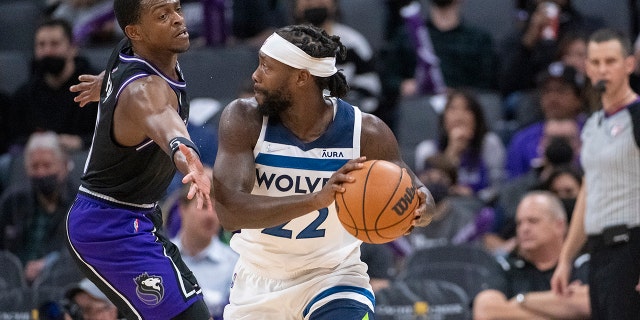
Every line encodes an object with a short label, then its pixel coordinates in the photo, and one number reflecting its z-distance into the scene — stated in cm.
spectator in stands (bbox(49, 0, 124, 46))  2553
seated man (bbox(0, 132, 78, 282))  2080
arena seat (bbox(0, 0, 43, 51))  2677
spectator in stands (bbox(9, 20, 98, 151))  2294
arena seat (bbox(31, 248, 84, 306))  1830
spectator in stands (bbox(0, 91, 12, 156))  2434
